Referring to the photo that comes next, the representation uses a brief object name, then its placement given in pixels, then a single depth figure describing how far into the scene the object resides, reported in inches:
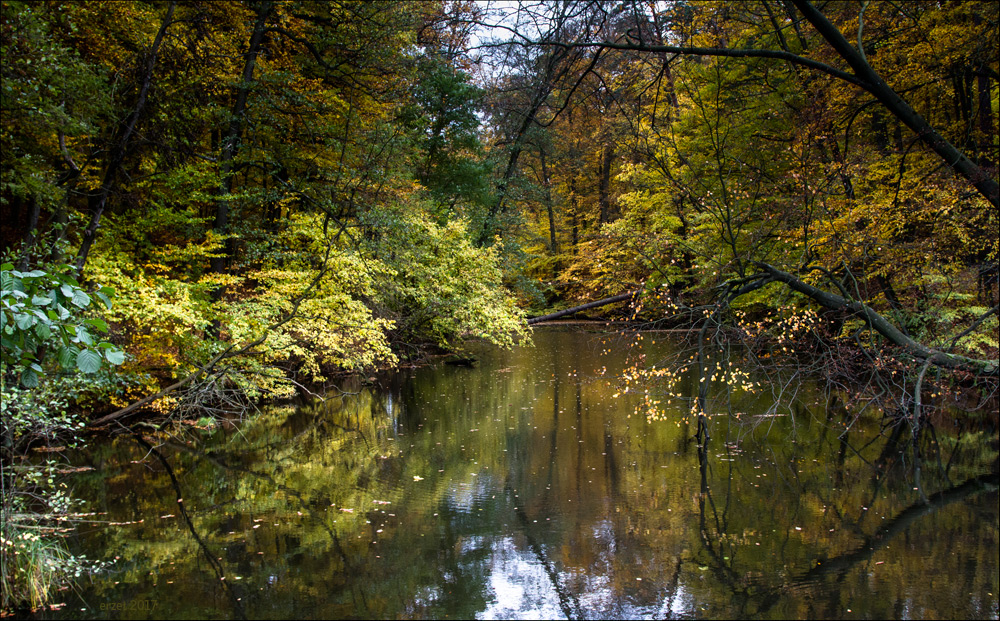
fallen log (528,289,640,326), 870.9
